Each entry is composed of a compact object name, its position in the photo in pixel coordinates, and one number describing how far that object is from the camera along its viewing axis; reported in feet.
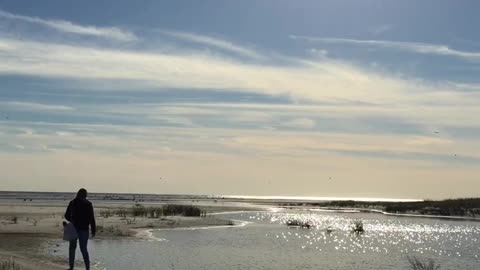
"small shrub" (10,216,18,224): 139.46
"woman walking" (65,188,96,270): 57.41
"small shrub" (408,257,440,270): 61.26
